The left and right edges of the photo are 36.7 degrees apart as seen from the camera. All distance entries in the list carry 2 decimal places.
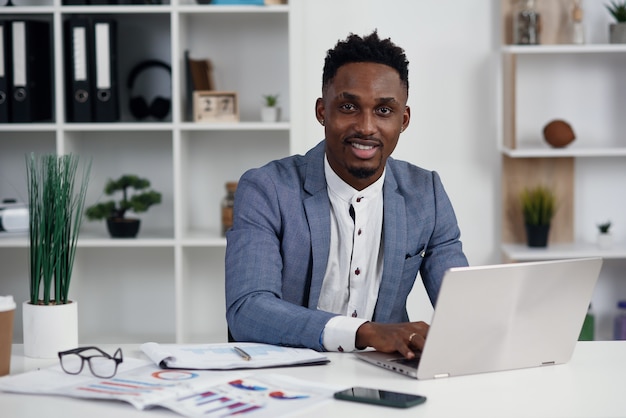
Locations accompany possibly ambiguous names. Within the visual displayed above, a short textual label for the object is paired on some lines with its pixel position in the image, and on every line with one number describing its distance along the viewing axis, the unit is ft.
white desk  4.46
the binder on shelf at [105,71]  11.18
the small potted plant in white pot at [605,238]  11.66
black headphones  11.80
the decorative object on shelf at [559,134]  11.55
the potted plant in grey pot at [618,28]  11.46
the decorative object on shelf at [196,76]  11.55
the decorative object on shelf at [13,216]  11.48
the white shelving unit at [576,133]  12.05
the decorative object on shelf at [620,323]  11.71
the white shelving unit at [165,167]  11.96
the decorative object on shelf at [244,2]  11.32
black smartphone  4.53
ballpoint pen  5.29
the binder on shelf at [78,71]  11.17
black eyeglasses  4.96
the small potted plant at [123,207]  11.48
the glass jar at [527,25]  11.47
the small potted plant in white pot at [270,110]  11.56
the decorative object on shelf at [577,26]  11.52
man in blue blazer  6.86
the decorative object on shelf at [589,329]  11.52
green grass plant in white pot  5.42
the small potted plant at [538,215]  11.66
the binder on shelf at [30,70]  11.17
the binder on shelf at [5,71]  11.15
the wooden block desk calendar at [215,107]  11.48
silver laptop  4.89
